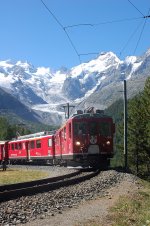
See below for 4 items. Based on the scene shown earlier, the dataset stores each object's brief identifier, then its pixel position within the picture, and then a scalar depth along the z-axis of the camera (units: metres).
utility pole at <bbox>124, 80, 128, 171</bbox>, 39.55
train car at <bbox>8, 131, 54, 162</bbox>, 45.14
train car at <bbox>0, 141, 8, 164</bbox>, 69.50
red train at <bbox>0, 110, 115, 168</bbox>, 32.12
